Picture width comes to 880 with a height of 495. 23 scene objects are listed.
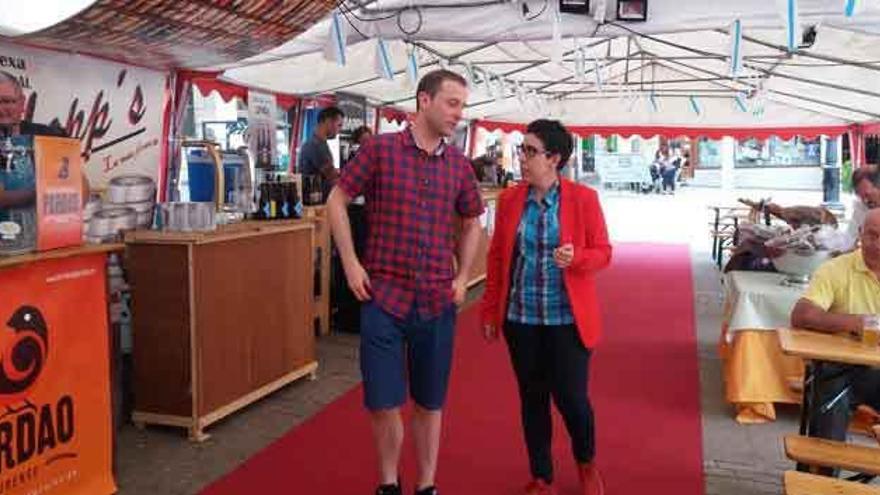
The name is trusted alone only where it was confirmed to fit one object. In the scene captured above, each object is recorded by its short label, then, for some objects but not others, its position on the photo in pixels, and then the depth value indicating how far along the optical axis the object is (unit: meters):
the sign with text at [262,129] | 7.39
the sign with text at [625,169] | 26.80
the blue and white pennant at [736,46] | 5.20
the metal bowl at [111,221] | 3.68
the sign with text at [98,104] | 4.39
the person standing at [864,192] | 5.07
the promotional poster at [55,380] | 2.58
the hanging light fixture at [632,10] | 5.07
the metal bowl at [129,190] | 3.91
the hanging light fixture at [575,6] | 5.24
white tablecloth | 4.03
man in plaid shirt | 2.55
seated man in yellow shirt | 2.80
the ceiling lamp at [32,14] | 3.48
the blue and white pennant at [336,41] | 5.30
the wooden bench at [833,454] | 2.46
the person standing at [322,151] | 6.16
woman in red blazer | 2.82
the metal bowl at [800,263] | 4.29
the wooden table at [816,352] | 2.51
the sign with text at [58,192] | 2.64
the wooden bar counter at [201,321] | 3.68
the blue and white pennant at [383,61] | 6.22
